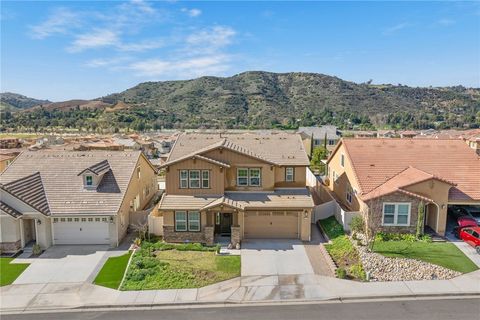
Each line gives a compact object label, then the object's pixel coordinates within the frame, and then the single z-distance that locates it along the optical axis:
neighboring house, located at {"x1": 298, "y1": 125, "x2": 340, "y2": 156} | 69.46
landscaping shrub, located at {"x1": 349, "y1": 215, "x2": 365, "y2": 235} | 22.12
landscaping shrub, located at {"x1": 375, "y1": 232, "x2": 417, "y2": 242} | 21.88
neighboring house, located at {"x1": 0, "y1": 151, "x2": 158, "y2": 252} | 21.31
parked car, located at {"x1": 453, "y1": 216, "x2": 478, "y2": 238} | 22.37
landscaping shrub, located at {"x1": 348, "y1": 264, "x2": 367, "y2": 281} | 17.64
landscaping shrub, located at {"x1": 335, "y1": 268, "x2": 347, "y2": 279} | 17.70
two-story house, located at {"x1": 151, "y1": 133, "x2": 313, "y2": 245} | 22.53
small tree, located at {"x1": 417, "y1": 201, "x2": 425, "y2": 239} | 22.08
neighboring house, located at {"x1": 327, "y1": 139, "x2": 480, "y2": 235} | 22.31
